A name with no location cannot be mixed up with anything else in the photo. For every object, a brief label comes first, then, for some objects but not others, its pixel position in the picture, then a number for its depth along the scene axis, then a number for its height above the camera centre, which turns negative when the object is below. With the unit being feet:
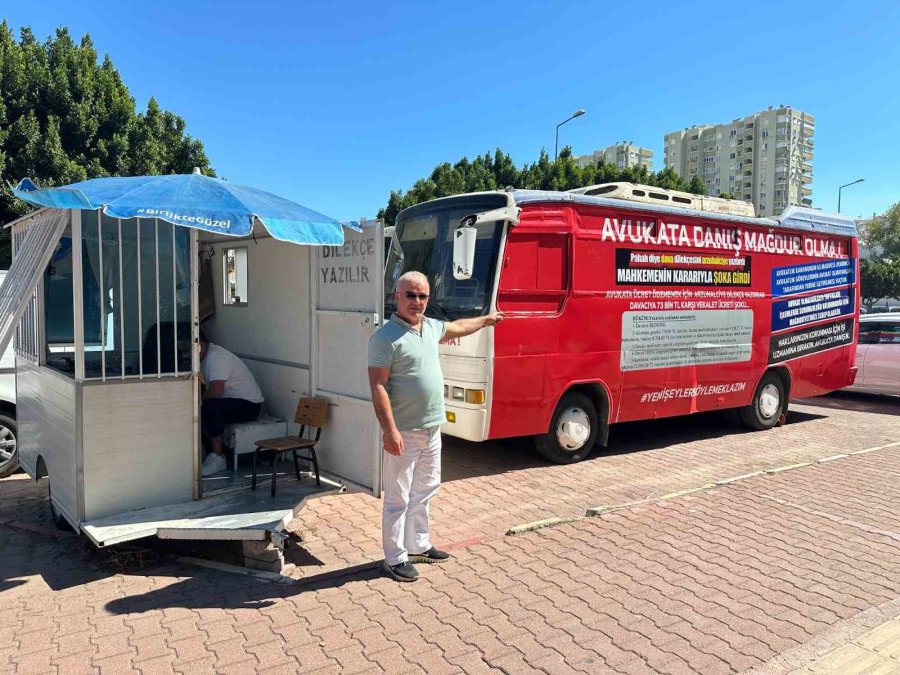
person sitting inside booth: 19.03 -2.90
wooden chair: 17.13 -3.77
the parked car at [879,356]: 39.65 -3.17
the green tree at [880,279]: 147.02 +5.55
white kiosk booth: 14.74 -1.83
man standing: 13.47 -2.25
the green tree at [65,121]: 43.73 +12.56
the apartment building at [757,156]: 361.92 +85.41
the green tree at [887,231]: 185.57 +20.61
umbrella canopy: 13.26 +1.99
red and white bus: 22.47 -0.10
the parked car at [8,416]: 22.31 -4.07
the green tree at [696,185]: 94.84 +17.11
